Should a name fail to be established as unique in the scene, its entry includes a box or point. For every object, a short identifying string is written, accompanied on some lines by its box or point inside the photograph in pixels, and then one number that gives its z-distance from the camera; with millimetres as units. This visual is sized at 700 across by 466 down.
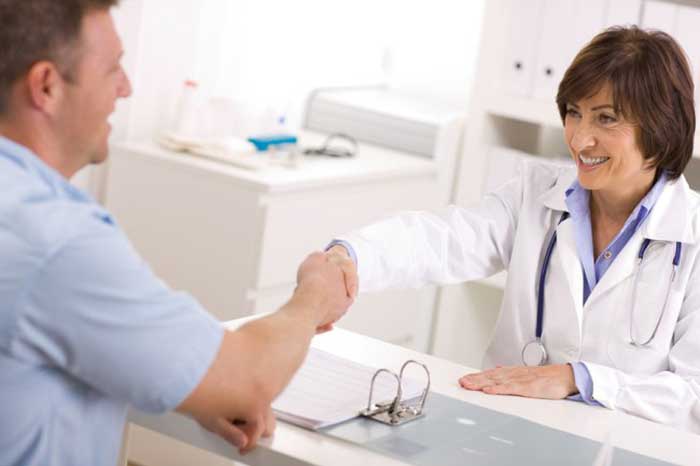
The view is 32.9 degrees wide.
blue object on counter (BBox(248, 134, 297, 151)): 3383
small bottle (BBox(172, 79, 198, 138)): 3346
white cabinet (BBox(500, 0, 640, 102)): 3193
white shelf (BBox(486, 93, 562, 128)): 3314
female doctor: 2053
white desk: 1467
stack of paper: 1565
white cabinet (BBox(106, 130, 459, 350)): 3059
